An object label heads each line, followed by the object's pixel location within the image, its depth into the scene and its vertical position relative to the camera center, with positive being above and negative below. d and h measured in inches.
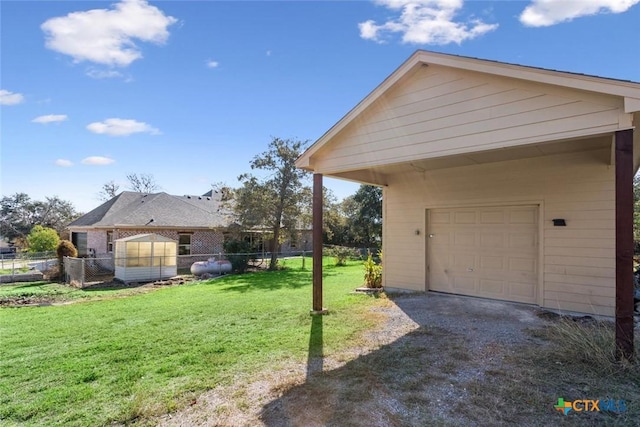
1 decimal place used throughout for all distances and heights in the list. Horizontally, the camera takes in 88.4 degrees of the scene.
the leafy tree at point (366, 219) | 1027.3 +12.2
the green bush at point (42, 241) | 827.4 -51.7
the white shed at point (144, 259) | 557.0 -65.3
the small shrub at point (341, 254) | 767.3 -74.8
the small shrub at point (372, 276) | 357.4 -58.0
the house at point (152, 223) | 730.8 -4.6
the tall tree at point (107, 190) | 1589.6 +149.1
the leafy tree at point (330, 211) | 736.3 +25.7
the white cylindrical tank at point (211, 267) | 623.5 -87.6
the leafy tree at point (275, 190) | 667.4 +65.6
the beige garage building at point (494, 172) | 170.4 +42.5
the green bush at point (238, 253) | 653.9 -64.3
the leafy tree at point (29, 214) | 1471.5 +31.7
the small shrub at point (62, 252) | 610.2 -58.7
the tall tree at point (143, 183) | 1581.0 +187.8
